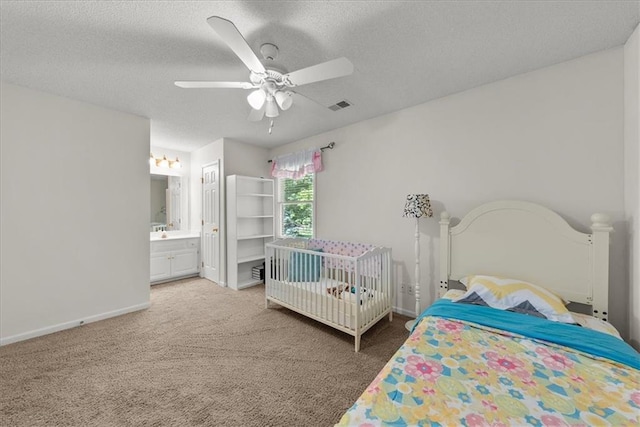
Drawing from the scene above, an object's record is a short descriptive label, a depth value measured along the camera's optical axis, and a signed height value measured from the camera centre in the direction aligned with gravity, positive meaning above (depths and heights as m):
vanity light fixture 4.23 +0.85
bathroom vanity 3.98 -0.79
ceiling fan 1.35 +0.88
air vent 2.66 +1.18
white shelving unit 3.84 -0.25
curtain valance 3.66 +0.75
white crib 2.28 -0.83
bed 0.90 -0.72
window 3.98 +0.07
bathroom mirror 4.41 +0.13
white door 4.09 -0.20
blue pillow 2.79 -0.66
